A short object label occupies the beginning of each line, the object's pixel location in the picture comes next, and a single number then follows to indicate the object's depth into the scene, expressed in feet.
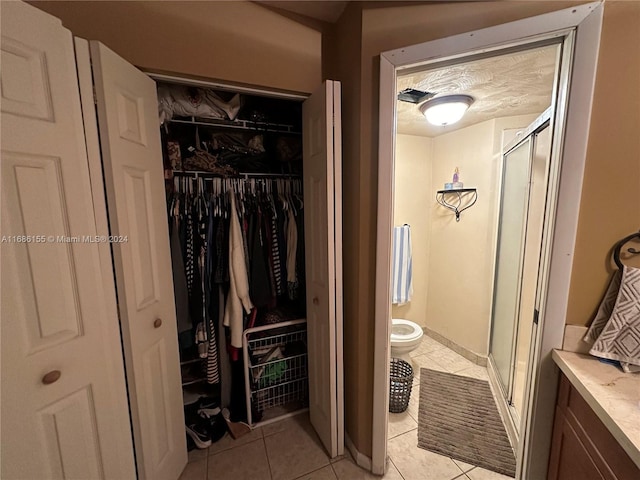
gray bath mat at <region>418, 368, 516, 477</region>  5.00
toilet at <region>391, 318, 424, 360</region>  6.69
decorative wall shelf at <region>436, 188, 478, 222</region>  7.70
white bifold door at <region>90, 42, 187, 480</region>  3.15
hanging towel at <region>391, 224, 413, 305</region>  8.52
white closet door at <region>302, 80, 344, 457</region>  4.12
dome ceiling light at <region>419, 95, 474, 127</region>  5.54
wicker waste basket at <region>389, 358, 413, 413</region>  5.94
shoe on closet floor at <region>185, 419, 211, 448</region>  5.17
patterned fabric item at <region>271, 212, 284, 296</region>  5.49
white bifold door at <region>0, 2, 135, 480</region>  2.42
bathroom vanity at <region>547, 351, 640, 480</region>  2.24
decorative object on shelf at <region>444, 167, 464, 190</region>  7.93
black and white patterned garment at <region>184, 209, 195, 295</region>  4.88
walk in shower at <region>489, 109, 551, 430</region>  5.02
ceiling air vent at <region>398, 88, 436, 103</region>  5.33
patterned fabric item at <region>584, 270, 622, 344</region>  3.07
